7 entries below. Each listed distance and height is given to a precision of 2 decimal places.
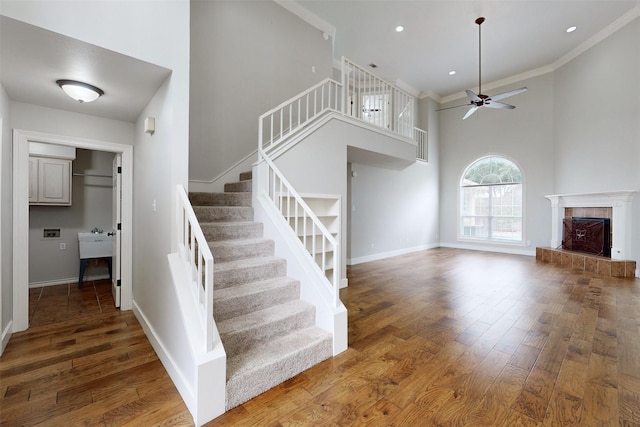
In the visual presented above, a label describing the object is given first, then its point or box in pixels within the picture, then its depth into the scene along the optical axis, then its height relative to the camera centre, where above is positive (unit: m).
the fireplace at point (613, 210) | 4.79 +0.07
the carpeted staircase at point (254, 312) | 1.79 -0.84
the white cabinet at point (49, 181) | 4.05 +0.43
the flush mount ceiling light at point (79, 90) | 2.20 +1.00
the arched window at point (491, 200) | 7.12 +0.35
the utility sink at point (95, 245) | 4.18 -0.56
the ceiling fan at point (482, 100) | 4.25 +1.86
